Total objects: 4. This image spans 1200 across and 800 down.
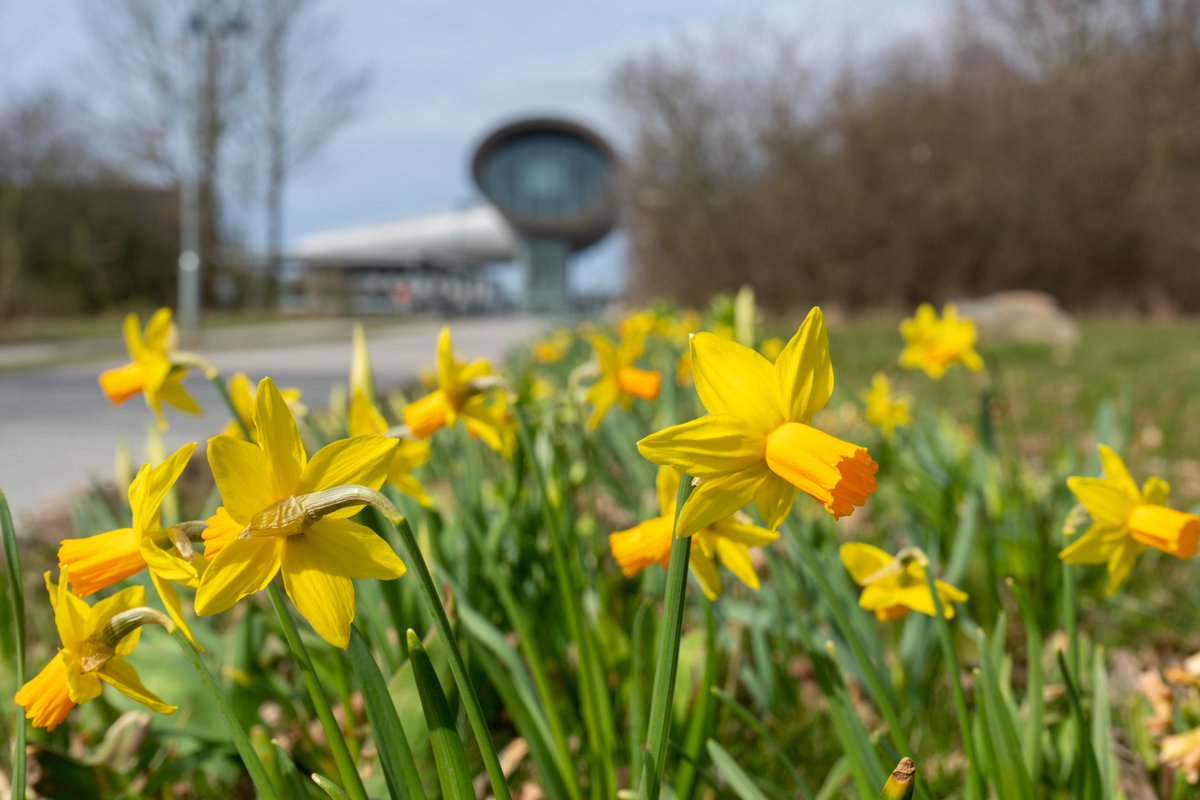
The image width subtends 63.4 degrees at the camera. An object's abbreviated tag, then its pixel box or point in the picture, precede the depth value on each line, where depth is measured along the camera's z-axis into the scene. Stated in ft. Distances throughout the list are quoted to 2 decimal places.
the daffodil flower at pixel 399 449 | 3.21
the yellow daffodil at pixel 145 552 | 2.04
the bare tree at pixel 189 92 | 63.72
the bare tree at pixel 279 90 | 70.95
